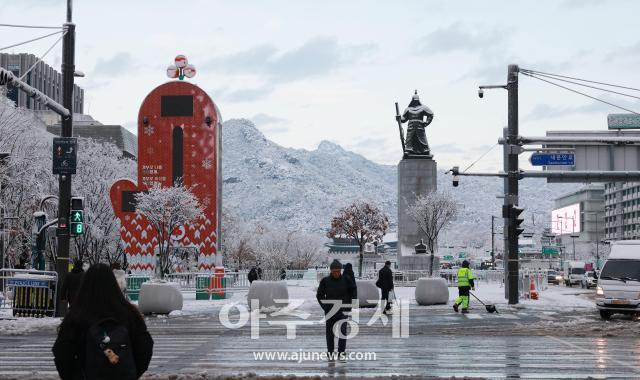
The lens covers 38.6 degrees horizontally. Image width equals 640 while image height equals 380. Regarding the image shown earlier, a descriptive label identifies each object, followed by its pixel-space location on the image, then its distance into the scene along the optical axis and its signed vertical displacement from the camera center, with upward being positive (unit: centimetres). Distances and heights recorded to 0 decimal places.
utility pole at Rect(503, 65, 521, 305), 3484 +277
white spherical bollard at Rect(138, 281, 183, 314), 2931 -163
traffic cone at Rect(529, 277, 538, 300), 3934 -195
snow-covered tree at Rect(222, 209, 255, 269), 11065 +67
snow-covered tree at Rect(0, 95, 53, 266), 5403 +448
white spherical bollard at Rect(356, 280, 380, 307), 3356 -165
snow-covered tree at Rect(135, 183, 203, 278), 5247 +221
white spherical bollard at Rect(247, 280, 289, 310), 3114 -155
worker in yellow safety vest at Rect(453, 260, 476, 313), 2917 -113
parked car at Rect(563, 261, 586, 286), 7319 -197
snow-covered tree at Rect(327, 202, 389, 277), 10056 +286
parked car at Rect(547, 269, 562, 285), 8181 -259
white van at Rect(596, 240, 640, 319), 2742 -109
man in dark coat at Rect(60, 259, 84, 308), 2161 -84
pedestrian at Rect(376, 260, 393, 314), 2867 -100
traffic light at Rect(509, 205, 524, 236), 3500 +118
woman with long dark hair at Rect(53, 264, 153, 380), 592 -58
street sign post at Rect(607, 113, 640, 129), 3918 +552
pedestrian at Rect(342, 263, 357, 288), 2254 -53
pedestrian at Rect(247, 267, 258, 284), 5091 -148
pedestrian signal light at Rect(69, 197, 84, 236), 2745 +93
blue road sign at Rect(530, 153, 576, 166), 3788 +374
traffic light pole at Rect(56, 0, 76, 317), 2745 +398
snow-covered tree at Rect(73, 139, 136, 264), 6672 +371
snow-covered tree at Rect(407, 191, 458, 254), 6862 +267
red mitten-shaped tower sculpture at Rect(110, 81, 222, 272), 5736 +613
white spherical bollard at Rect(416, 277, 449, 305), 3484 -166
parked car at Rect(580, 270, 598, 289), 6475 -231
